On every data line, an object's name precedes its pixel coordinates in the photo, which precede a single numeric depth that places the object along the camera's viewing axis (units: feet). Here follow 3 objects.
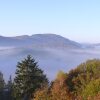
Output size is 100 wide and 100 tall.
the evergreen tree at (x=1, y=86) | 273.56
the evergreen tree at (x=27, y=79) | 238.27
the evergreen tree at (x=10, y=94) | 271.22
